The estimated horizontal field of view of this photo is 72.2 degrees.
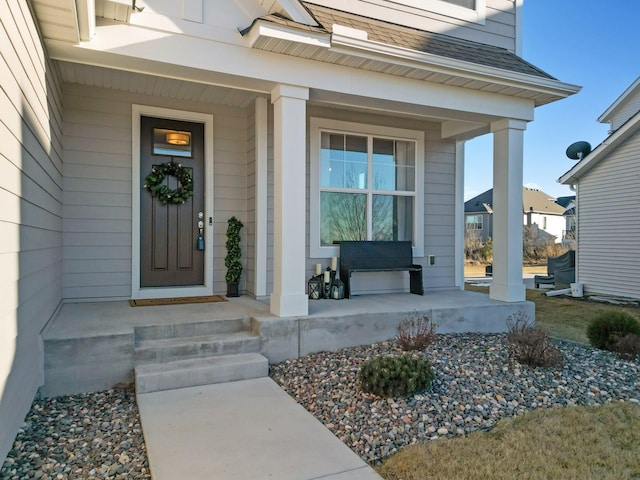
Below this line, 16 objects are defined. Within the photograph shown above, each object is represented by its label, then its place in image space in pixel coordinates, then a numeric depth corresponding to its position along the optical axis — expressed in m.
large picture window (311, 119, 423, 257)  5.79
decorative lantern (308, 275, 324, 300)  5.37
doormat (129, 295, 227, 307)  4.82
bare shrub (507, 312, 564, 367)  3.71
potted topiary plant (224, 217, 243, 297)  5.37
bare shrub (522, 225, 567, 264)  21.56
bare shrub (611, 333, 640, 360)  4.27
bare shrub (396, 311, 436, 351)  4.02
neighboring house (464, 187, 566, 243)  27.43
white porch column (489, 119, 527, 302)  5.39
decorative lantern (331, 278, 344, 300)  5.40
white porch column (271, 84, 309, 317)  4.20
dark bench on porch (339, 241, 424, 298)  5.63
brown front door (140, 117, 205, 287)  5.17
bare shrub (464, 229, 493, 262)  19.81
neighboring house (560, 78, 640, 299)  9.24
